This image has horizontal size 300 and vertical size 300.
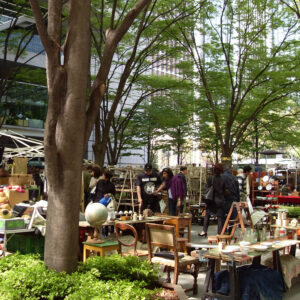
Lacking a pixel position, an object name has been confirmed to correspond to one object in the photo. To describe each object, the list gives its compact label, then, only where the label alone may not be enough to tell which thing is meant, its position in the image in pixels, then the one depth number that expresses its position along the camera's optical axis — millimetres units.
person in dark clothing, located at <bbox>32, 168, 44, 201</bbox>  19406
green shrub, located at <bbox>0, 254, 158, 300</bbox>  4168
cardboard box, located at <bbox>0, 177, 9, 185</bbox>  13241
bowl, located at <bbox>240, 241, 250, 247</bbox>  6388
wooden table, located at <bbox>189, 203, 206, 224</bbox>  15375
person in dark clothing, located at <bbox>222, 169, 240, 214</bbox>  10836
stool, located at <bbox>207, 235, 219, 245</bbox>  7763
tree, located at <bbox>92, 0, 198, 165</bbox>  13134
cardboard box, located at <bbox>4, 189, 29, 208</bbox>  9728
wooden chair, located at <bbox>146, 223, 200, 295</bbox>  6230
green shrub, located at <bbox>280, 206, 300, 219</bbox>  13547
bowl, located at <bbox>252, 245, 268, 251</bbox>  6207
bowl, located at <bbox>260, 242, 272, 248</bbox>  6475
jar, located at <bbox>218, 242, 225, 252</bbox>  5914
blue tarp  5805
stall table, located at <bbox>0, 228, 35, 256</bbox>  6633
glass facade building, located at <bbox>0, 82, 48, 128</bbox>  31625
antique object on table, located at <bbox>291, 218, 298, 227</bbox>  9142
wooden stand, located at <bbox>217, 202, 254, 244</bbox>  7693
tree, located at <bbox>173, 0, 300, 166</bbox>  17828
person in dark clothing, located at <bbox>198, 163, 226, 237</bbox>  10638
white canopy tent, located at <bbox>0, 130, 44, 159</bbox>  13736
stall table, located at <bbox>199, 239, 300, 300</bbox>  5555
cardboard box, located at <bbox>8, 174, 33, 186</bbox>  13273
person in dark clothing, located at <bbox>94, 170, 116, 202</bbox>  9125
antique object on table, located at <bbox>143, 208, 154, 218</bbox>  9112
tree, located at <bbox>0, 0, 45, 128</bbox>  14375
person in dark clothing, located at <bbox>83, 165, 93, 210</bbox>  13266
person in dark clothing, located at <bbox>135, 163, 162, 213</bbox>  10398
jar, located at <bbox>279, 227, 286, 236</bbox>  7746
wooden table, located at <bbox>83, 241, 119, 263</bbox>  6469
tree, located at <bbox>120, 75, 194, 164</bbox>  25859
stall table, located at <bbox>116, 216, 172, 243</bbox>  8609
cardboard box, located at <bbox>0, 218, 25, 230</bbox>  6812
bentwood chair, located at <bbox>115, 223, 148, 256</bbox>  6859
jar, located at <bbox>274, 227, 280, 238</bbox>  7660
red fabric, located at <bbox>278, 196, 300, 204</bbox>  16636
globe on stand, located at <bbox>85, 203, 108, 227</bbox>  6523
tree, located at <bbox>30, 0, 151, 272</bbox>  4816
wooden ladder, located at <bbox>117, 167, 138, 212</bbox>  14303
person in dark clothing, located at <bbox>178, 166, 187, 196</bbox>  12383
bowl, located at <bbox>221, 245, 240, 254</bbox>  5743
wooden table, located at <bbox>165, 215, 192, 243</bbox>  8883
